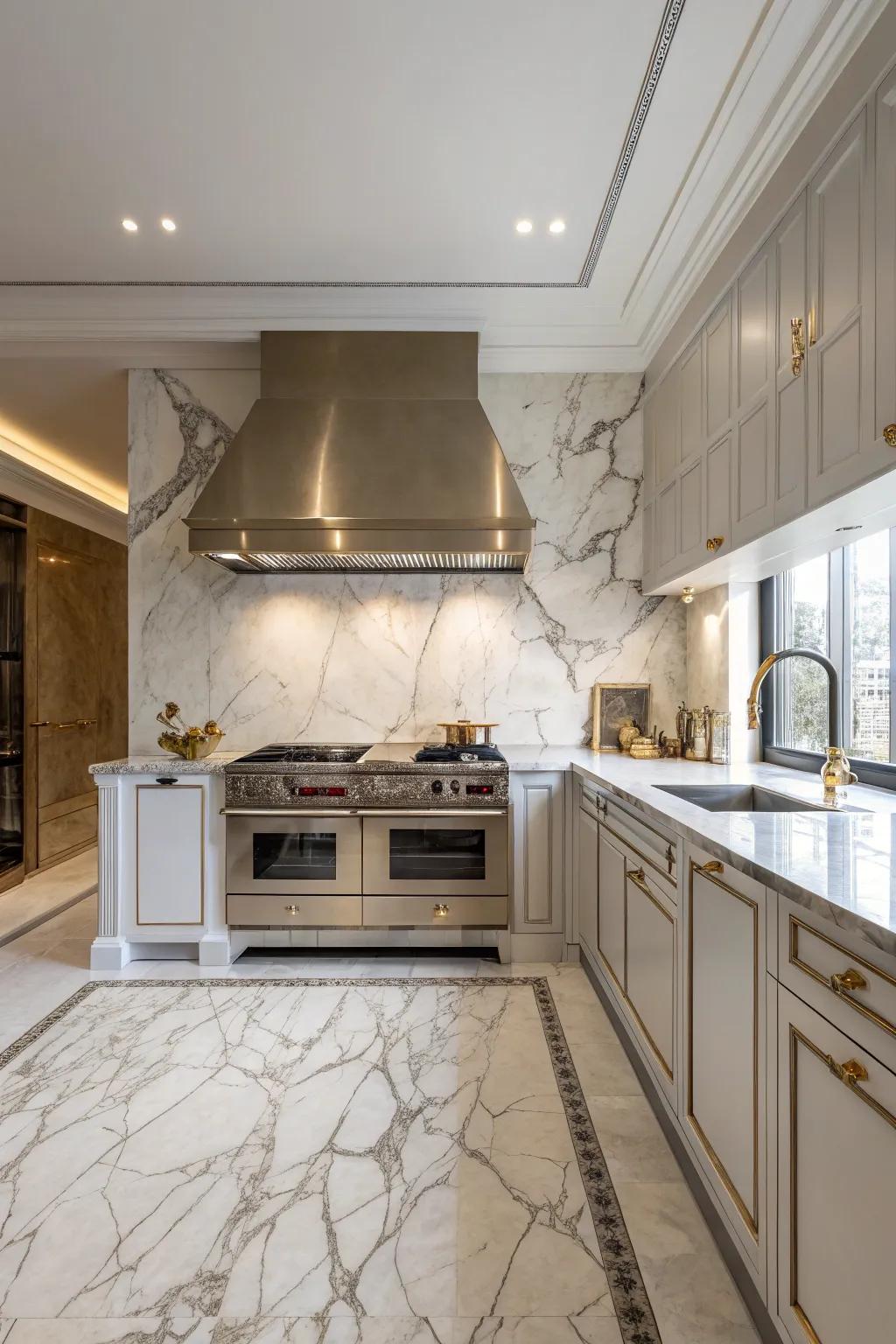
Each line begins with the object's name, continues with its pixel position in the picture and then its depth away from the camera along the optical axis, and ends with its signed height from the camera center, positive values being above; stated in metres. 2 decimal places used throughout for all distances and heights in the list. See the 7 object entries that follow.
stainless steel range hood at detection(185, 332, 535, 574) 2.87 +0.87
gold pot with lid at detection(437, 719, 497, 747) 3.23 -0.29
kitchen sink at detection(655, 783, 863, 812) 2.26 -0.40
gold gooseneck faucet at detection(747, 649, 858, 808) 1.87 -0.22
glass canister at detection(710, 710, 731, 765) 2.91 -0.27
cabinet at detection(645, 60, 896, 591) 1.44 +0.81
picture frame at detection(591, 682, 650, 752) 3.43 -0.16
